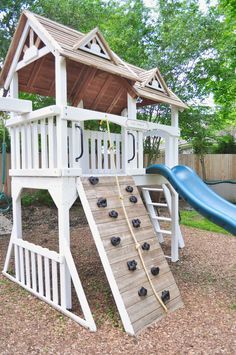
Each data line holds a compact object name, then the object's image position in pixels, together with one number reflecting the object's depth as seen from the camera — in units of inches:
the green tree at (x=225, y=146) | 470.0
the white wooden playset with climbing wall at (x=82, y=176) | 113.9
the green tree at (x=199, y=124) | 370.0
